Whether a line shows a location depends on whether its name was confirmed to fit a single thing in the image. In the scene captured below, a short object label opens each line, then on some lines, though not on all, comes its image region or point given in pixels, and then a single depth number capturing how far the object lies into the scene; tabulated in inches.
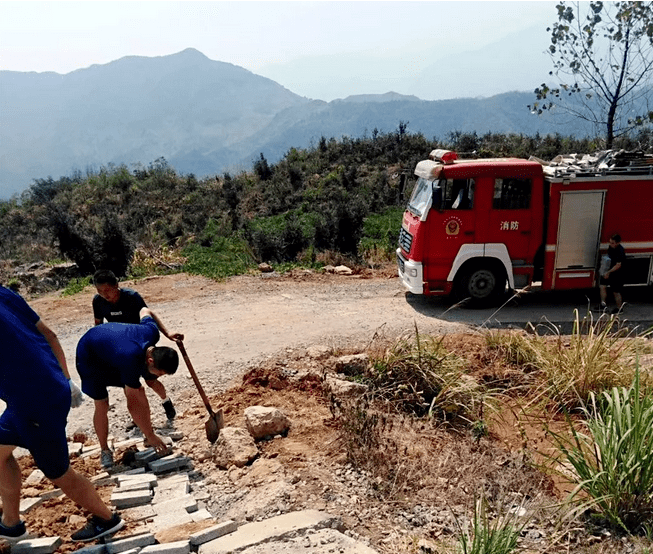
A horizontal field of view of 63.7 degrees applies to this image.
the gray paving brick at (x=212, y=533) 138.7
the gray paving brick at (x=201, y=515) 152.6
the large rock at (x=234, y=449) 188.7
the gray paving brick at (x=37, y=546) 139.0
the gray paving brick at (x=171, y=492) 166.1
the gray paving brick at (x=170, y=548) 134.3
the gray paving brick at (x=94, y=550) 138.5
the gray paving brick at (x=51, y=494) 169.8
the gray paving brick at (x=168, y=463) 187.5
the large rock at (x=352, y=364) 266.8
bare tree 518.3
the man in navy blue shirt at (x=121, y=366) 181.3
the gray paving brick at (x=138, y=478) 173.6
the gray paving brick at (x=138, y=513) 155.6
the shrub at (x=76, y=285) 478.6
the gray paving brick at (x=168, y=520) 150.0
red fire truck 366.0
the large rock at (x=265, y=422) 204.1
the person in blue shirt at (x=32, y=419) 137.7
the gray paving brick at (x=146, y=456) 194.1
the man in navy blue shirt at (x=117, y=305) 216.2
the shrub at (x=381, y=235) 584.1
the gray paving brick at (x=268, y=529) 134.7
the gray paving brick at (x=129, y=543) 138.8
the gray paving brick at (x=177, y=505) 158.2
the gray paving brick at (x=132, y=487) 168.4
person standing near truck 360.5
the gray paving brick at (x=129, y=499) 162.2
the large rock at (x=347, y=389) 229.3
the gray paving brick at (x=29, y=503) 159.6
